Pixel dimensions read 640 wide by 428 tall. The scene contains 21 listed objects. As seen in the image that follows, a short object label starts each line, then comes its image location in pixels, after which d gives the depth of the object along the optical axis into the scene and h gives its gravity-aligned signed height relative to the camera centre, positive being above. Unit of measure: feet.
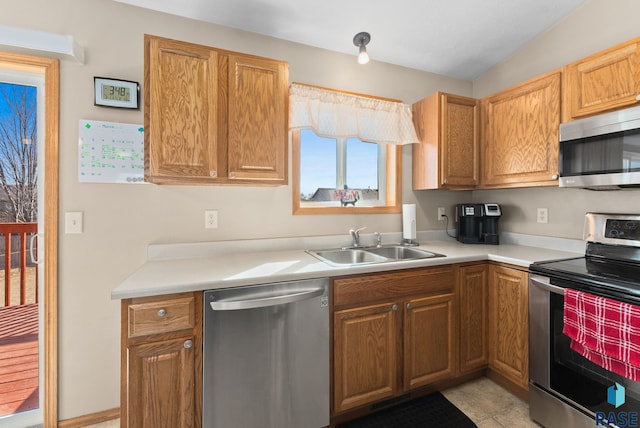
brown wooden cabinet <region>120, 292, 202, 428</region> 4.00 -2.12
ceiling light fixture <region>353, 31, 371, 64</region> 6.67 +4.10
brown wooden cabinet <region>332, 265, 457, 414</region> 5.24 -2.36
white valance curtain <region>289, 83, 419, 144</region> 6.82 +2.53
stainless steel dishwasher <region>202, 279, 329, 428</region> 4.34 -2.28
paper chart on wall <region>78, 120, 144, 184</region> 5.44 +1.21
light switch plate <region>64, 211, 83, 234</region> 5.39 -0.14
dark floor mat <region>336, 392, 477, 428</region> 5.42 -3.98
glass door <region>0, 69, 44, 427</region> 5.36 -0.47
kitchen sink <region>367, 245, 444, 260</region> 6.97 -0.96
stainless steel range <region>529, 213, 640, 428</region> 4.29 -2.15
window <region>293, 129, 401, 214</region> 7.44 +1.09
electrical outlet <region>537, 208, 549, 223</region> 7.34 -0.02
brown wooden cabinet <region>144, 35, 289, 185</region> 4.96 +1.83
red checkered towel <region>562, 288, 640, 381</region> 3.94 -1.73
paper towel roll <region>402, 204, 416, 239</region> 7.78 -0.16
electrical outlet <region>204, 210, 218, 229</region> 6.37 -0.10
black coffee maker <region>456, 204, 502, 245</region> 7.78 -0.25
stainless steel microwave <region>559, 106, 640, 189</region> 4.88 +1.19
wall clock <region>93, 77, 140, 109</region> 5.43 +2.36
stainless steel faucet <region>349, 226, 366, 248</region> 7.35 -0.59
